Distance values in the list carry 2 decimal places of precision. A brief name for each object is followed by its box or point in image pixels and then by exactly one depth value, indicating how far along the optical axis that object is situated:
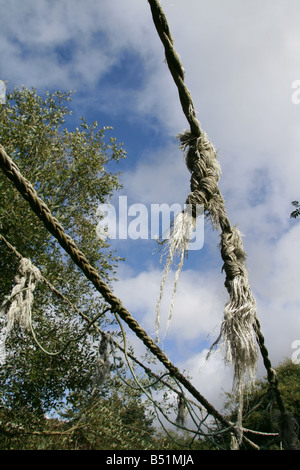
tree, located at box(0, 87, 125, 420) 4.02
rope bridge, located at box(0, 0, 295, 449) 1.39
